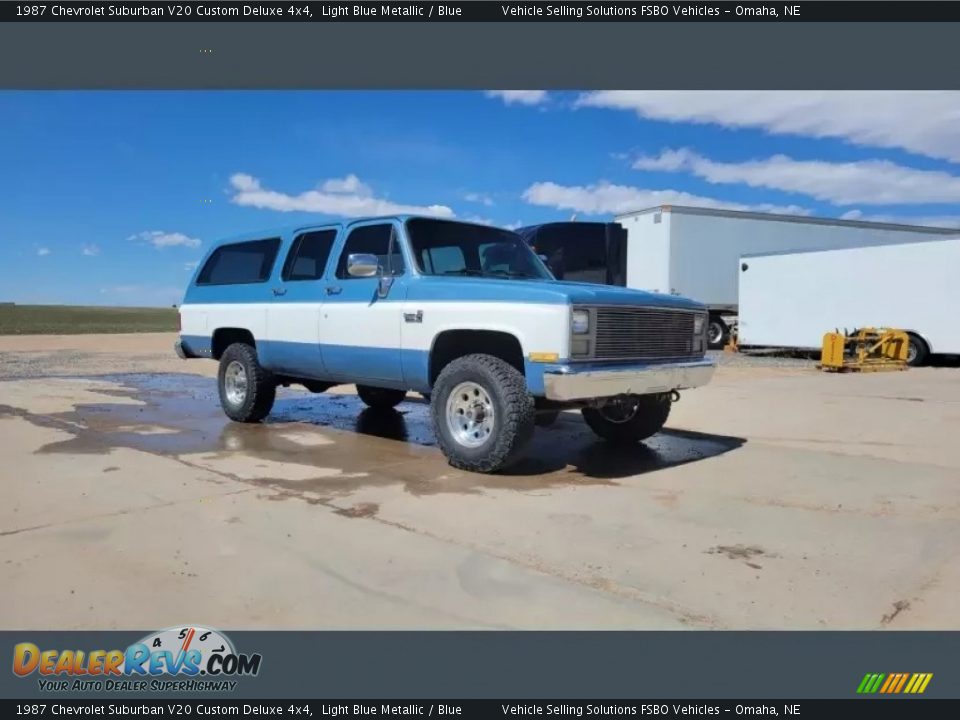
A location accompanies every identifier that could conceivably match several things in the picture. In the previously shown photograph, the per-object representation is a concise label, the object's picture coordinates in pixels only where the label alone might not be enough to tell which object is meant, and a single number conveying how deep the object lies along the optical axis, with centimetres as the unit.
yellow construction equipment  1515
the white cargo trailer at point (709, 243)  1991
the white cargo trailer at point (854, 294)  1639
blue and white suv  533
